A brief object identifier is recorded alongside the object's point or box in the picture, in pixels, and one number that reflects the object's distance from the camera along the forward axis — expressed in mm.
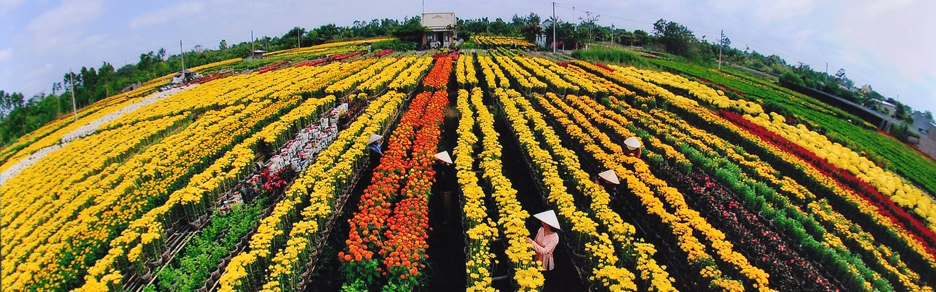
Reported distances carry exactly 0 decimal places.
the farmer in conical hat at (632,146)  13367
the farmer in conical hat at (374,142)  13969
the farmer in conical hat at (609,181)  11186
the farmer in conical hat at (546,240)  8523
